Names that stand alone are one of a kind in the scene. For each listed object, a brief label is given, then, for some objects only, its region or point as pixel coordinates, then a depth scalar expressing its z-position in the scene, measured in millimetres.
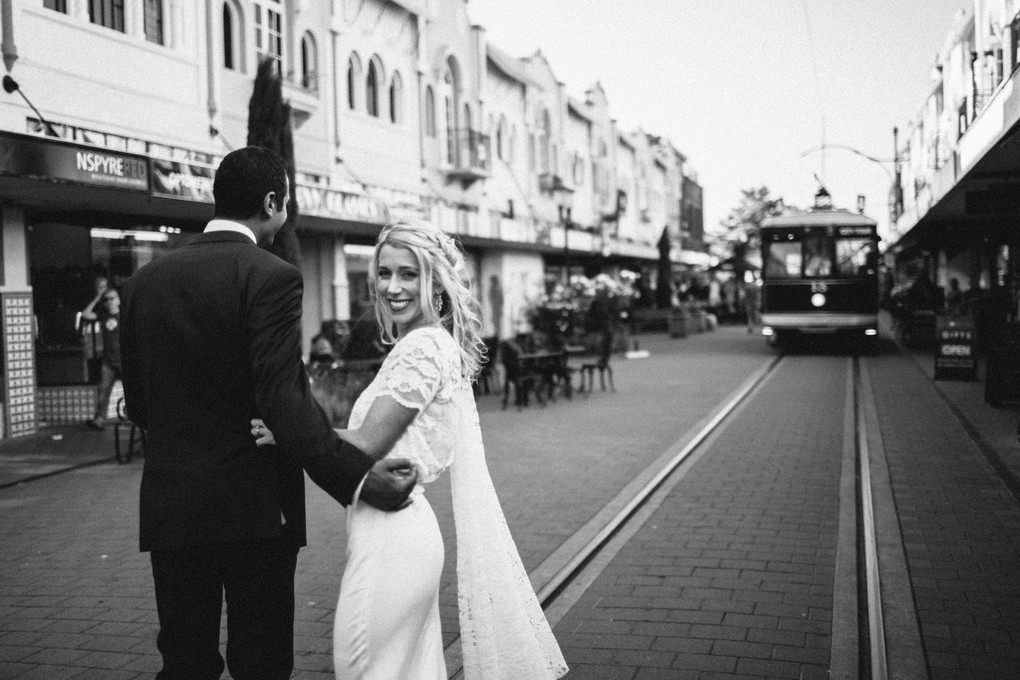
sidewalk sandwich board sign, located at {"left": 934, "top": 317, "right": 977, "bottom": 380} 16312
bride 2609
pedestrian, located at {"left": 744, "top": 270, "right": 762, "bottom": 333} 38375
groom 2508
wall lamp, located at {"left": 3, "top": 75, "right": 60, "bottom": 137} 11445
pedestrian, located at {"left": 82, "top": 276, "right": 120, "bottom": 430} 12023
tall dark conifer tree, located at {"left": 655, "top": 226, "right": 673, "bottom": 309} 35375
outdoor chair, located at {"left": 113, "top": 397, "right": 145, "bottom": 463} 10000
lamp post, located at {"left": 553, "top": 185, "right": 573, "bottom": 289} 25906
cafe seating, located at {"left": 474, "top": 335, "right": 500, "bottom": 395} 16922
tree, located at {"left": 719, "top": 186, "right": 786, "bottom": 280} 76775
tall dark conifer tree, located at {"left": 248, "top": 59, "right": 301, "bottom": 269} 11227
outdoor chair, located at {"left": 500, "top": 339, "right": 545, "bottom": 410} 14438
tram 24062
